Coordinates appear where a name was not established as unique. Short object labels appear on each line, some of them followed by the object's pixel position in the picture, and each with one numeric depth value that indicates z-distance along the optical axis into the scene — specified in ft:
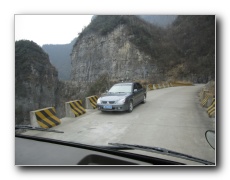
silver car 22.40
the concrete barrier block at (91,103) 25.29
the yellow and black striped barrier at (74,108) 19.13
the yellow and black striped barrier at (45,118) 13.29
